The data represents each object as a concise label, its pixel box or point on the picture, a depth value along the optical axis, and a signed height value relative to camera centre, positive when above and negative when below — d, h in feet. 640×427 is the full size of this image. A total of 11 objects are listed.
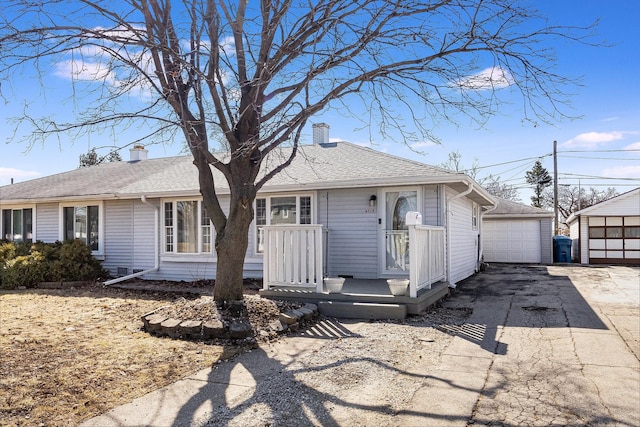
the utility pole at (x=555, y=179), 81.44 +6.60
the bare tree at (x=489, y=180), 105.40 +9.82
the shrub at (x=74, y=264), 38.63 -3.88
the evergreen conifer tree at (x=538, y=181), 135.85 +10.56
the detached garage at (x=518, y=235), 66.74 -2.85
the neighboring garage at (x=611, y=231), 63.31 -2.23
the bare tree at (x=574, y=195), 138.92 +6.30
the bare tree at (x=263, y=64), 20.71 +7.50
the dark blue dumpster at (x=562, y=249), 66.95 -4.97
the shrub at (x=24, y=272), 37.58 -4.34
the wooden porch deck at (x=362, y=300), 23.36 -4.53
